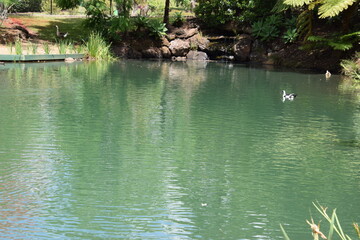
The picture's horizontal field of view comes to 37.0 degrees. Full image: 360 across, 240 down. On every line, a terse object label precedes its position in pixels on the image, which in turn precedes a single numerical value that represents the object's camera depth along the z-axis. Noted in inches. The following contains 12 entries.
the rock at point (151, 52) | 1099.9
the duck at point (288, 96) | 572.7
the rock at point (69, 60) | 934.2
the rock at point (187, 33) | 1122.0
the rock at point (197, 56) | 1103.6
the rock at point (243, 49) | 1080.8
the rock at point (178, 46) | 1109.7
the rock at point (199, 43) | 1115.9
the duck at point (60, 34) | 1090.9
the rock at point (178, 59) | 1084.5
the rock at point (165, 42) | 1110.6
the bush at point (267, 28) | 1059.9
